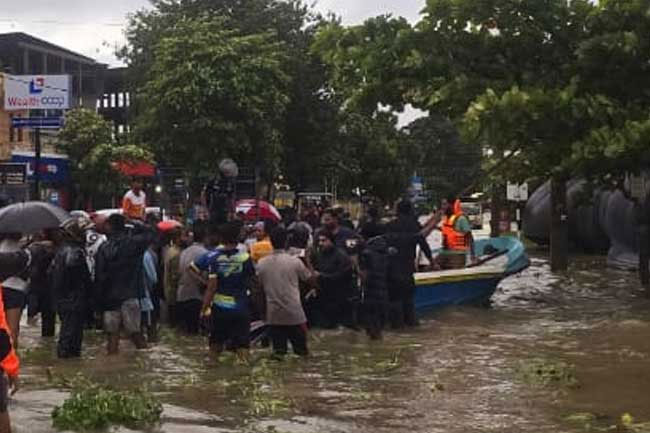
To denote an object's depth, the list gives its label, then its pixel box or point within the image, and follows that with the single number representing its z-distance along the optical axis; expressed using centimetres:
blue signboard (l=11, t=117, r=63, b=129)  2974
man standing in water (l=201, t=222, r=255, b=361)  1052
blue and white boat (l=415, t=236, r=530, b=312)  1587
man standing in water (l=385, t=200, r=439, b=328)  1402
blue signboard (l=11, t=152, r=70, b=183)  4553
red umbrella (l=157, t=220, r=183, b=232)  1394
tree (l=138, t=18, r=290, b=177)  3591
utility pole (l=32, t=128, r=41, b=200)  2687
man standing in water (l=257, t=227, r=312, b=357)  1079
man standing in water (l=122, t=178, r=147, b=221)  1599
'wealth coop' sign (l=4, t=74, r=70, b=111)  3941
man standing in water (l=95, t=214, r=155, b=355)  1133
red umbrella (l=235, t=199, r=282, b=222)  1993
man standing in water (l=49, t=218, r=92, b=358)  1125
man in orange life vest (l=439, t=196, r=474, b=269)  1750
